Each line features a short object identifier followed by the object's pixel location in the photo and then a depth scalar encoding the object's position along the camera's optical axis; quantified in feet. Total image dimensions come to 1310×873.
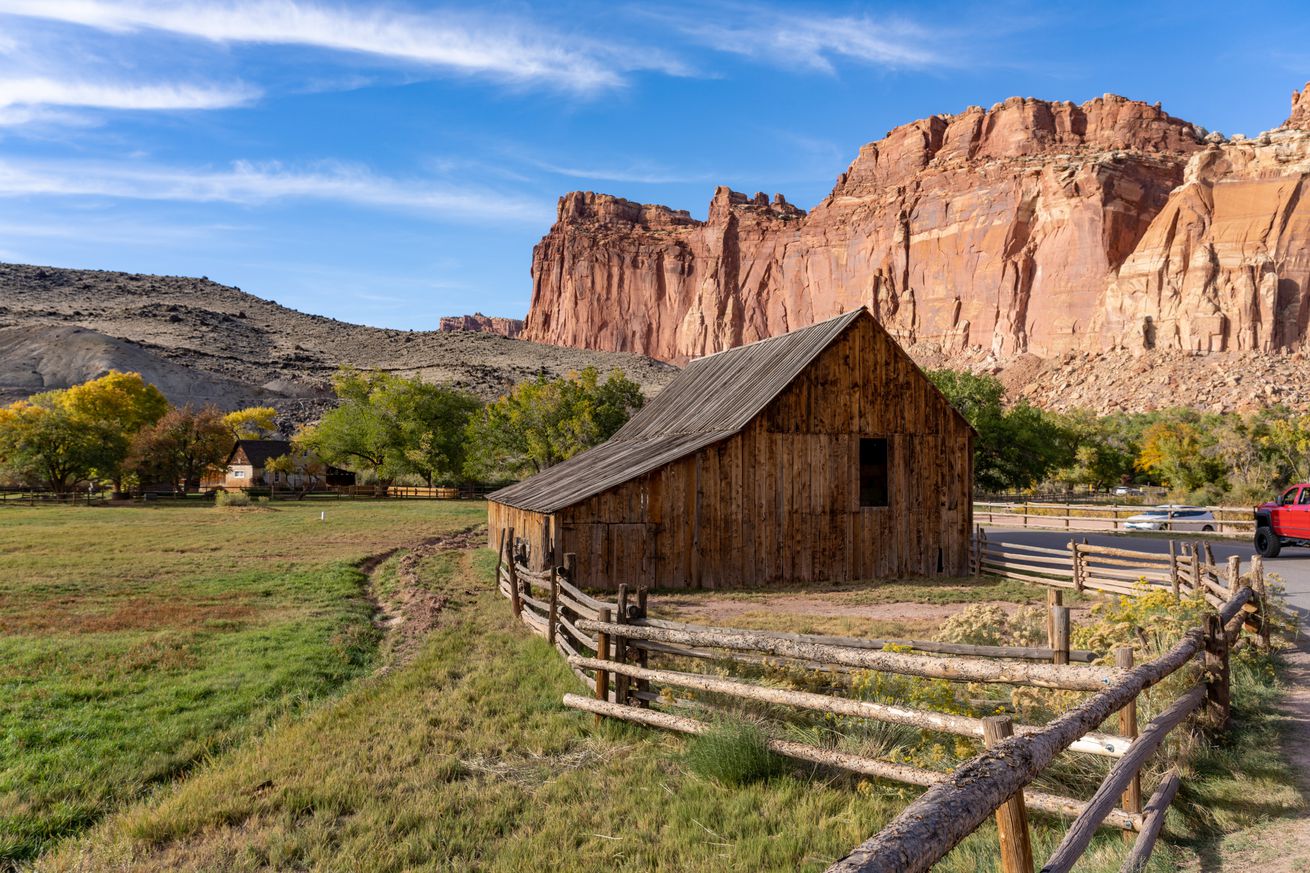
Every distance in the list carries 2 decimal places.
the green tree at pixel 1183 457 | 161.27
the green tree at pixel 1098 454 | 200.03
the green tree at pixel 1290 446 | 142.10
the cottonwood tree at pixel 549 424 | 168.27
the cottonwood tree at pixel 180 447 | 183.62
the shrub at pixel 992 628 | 30.42
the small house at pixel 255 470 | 224.53
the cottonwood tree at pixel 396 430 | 205.46
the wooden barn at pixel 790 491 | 58.65
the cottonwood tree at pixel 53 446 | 165.68
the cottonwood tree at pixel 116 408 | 175.94
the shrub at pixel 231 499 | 156.75
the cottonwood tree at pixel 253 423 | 261.85
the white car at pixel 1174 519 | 98.32
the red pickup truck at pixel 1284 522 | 65.82
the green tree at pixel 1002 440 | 153.69
